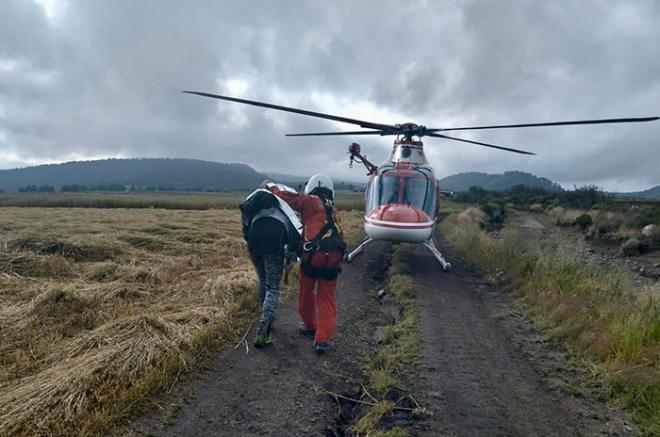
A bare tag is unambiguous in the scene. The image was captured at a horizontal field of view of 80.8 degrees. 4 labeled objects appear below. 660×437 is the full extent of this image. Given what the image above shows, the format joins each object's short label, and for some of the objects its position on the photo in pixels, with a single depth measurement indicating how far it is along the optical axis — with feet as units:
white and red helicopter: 31.07
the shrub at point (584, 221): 84.90
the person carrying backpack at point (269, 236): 15.48
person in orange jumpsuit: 15.56
